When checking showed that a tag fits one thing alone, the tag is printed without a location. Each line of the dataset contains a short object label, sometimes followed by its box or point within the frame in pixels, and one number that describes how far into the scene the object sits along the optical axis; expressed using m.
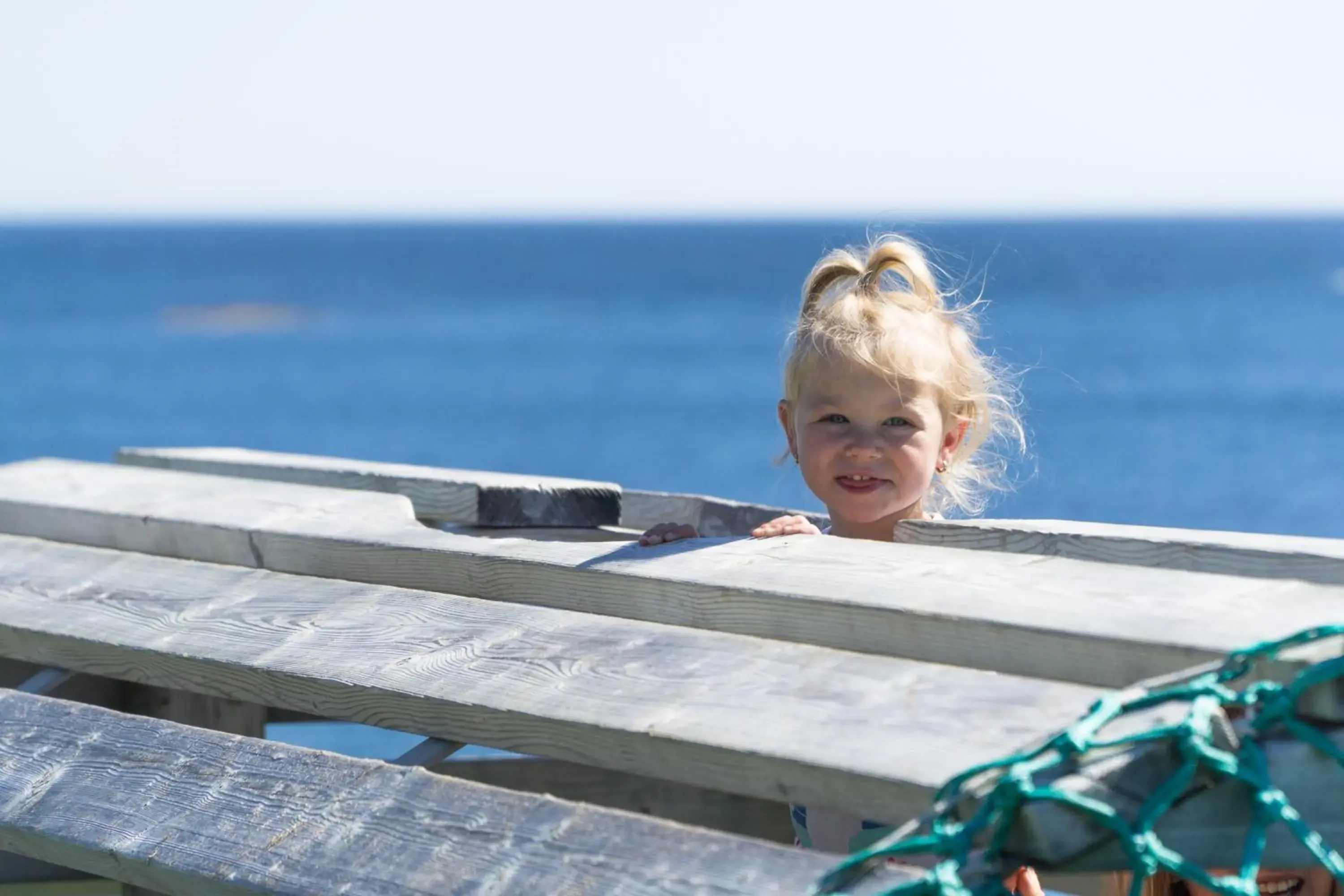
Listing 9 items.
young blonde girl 6.98
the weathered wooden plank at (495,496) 6.97
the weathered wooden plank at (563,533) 6.98
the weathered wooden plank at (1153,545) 4.32
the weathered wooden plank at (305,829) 3.56
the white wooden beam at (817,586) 3.92
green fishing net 3.28
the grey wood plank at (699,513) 7.48
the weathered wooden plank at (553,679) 3.68
